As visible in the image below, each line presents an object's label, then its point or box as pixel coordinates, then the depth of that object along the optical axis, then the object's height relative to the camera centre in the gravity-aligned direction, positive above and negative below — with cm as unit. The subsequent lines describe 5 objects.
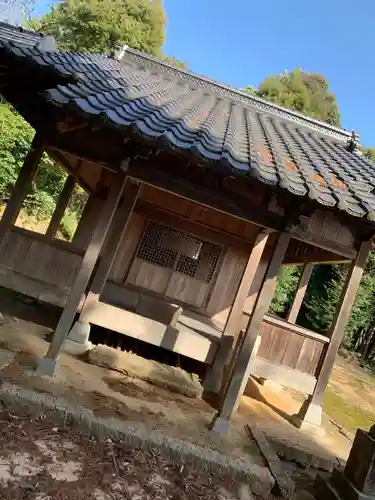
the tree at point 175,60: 2983 +1530
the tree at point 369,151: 2770 +1285
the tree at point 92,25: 2400 +1282
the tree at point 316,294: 1931 +137
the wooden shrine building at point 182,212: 486 +119
